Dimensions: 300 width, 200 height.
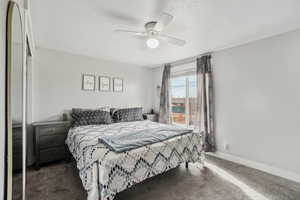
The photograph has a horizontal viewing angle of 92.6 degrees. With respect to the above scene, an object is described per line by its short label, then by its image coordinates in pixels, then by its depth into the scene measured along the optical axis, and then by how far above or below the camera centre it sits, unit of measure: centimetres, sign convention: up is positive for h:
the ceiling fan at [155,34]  182 +97
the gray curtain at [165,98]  438 +13
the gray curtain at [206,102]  325 +0
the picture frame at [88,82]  355 +53
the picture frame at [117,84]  407 +53
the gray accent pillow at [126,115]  355 -31
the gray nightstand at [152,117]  435 -45
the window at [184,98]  389 +12
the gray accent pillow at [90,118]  295 -32
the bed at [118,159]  152 -72
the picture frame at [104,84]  381 +52
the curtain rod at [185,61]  356 +115
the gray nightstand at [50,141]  260 -71
